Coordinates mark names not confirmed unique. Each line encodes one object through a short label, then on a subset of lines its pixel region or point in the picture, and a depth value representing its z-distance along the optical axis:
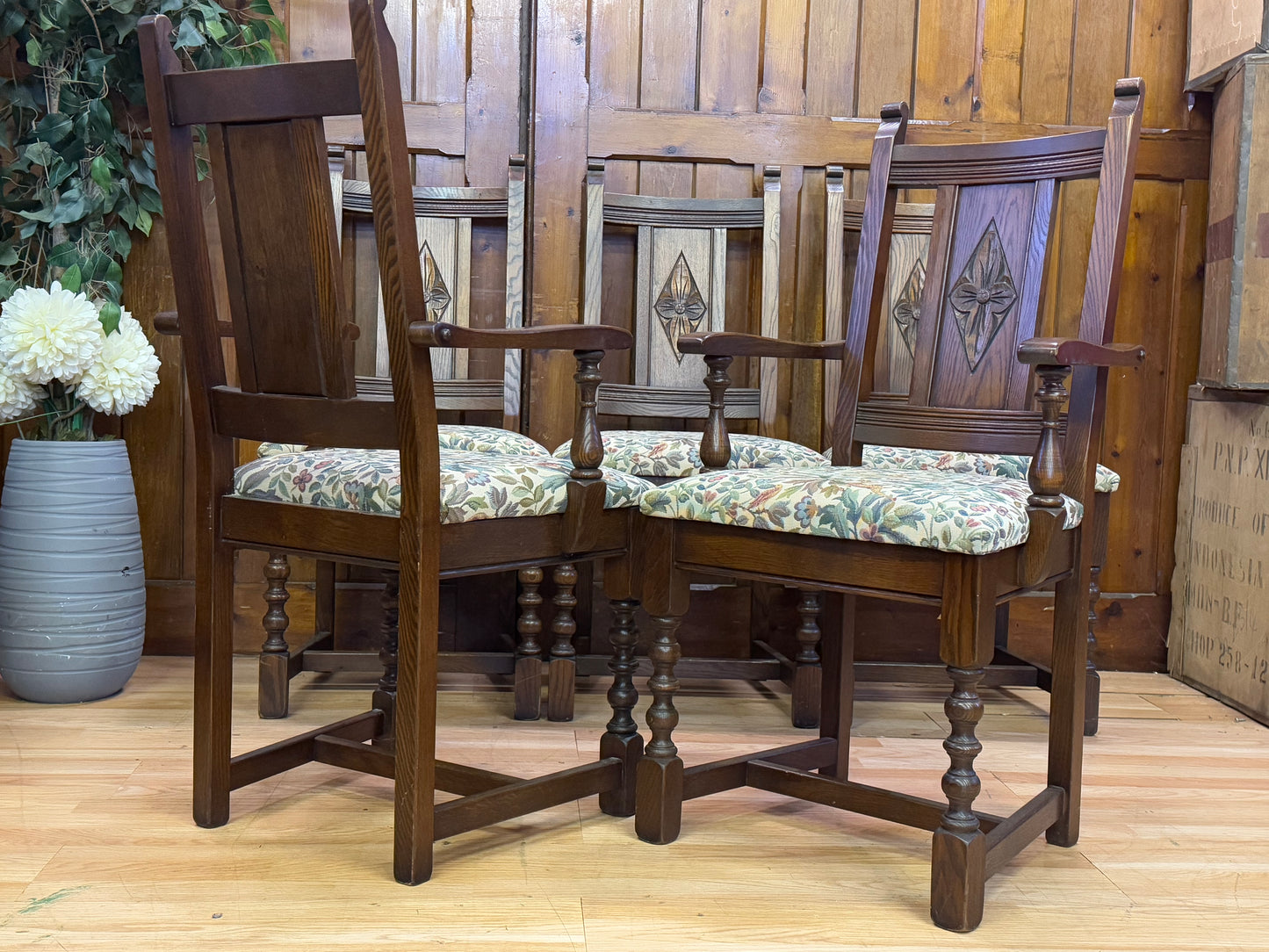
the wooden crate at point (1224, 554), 2.58
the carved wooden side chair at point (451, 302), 2.58
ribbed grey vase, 2.38
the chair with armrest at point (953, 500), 1.46
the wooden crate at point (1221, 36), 2.59
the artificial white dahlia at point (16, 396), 2.34
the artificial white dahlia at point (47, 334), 2.28
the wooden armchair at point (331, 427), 1.45
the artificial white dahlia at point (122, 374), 2.39
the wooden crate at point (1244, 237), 2.61
